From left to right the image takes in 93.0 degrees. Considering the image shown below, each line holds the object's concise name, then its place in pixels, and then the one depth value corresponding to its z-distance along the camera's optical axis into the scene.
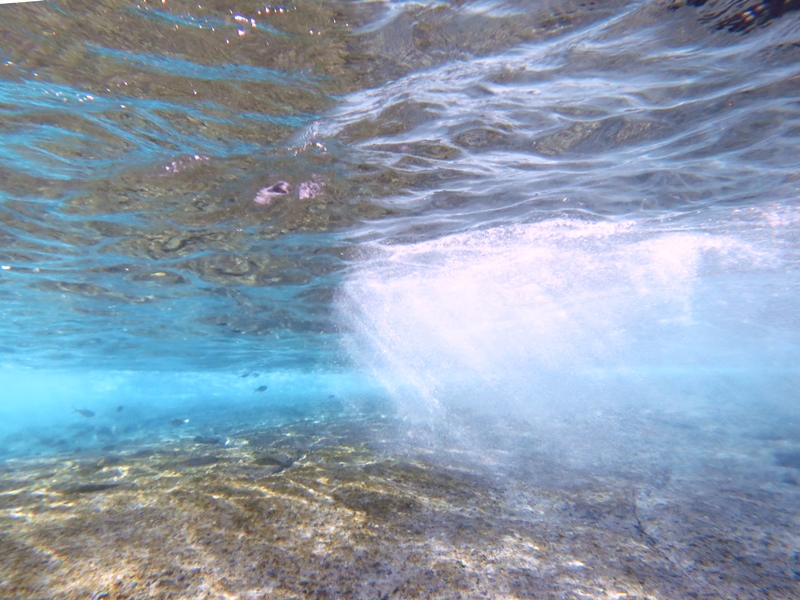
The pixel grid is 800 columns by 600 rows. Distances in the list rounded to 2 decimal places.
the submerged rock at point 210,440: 12.86
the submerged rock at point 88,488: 6.22
